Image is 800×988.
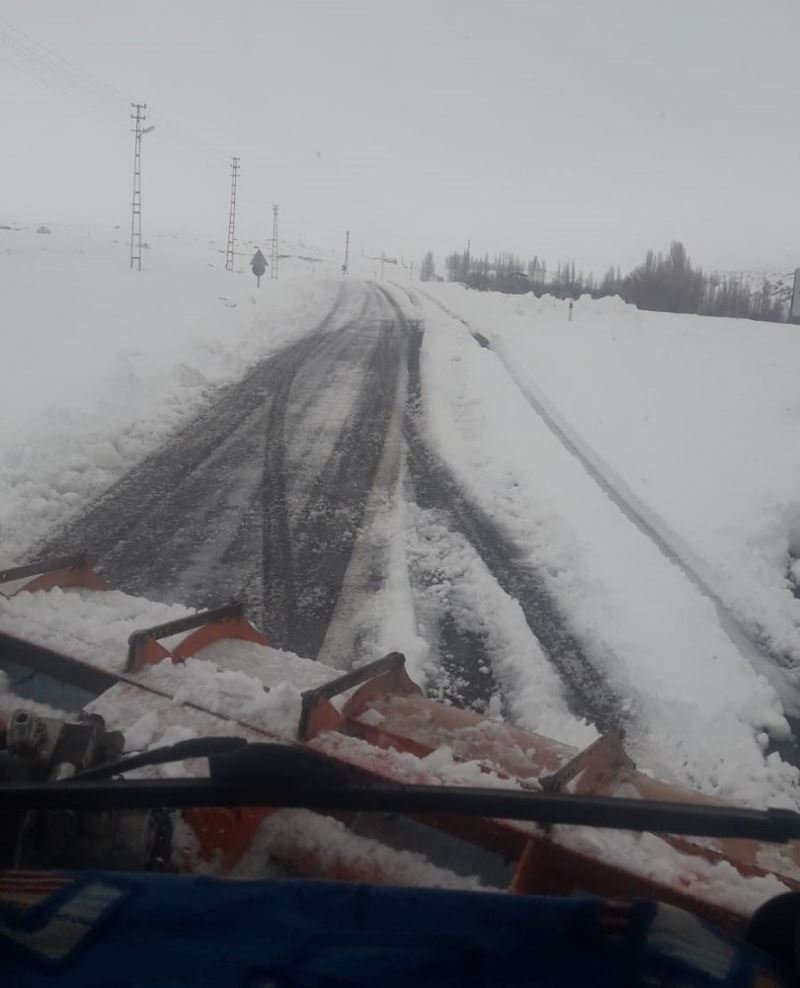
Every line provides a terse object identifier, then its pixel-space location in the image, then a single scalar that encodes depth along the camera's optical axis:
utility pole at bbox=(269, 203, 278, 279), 50.63
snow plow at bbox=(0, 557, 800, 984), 1.60
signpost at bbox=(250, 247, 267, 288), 30.11
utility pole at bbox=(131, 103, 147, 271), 36.00
